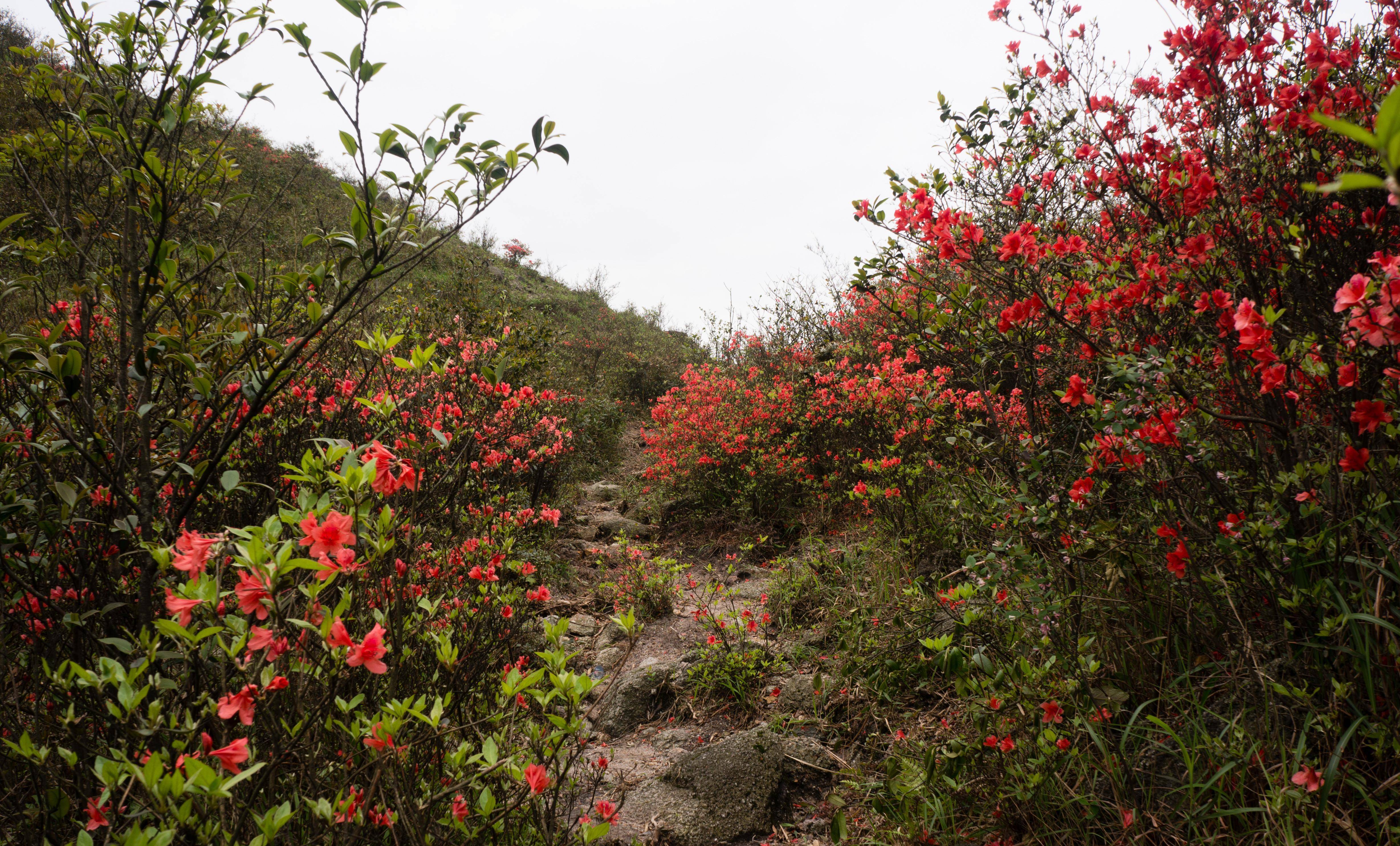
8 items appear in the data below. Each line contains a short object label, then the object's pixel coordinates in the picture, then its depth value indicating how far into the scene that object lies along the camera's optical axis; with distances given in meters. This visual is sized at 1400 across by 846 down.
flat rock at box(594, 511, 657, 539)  6.55
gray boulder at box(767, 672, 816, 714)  3.12
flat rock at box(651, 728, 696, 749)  3.20
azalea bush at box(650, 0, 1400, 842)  1.56
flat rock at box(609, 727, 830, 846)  2.45
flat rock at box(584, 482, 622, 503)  7.92
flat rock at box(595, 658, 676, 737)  3.46
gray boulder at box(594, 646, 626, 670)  3.93
